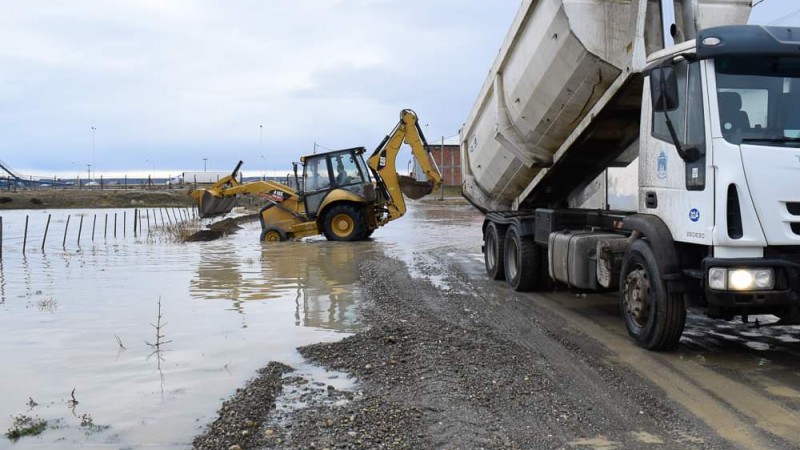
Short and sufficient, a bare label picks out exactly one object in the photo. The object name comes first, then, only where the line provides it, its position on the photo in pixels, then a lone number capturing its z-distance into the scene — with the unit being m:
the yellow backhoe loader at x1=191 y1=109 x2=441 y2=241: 19.91
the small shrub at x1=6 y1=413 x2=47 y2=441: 4.82
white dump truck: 5.59
